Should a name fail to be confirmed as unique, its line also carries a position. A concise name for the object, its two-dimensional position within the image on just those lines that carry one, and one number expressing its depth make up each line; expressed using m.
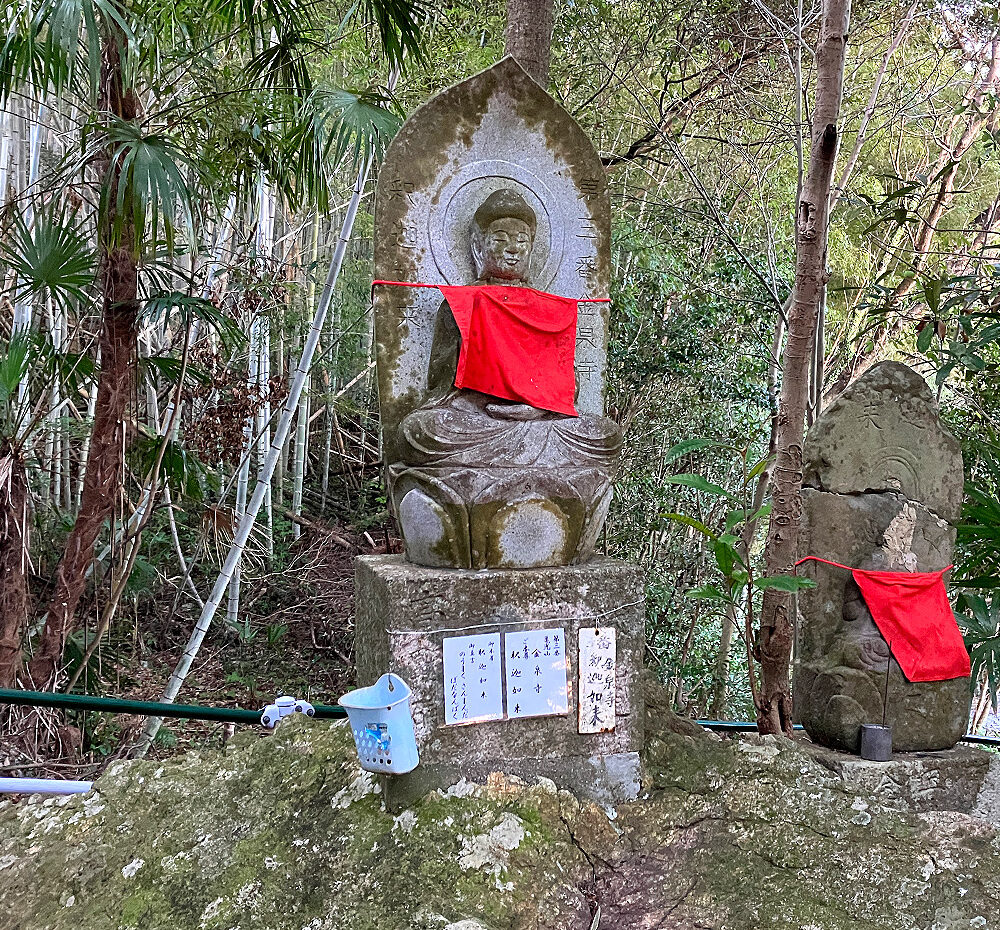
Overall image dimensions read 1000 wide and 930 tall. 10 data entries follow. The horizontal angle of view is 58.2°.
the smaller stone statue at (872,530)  3.06
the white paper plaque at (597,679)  2.83
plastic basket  2.40
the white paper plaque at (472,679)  2.68
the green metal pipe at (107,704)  2.39
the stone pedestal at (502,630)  2.65
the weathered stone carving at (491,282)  2.83
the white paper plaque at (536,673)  2.75
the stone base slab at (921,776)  2.91
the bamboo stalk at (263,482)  4.35
